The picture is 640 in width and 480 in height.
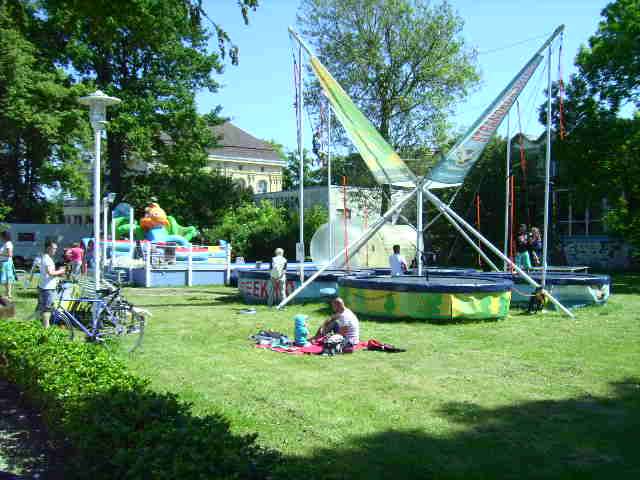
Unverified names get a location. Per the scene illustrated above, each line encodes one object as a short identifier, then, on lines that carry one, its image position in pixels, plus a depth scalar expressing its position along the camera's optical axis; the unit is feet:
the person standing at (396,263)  56.70
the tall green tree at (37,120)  96.53
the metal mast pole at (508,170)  62.81
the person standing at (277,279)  55.06
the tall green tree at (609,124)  81.35
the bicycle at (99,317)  31.50
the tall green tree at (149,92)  118.42
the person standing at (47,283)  34.71
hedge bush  12.58
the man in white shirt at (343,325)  33.88
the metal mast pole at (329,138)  53.63
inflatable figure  94.73
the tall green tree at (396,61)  107.04
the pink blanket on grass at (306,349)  33.17
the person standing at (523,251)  61.67
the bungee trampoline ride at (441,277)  44.93
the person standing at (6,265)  56.45
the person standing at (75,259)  67.46
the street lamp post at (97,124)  37.70
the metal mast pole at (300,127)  48.55
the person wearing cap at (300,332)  34.63
